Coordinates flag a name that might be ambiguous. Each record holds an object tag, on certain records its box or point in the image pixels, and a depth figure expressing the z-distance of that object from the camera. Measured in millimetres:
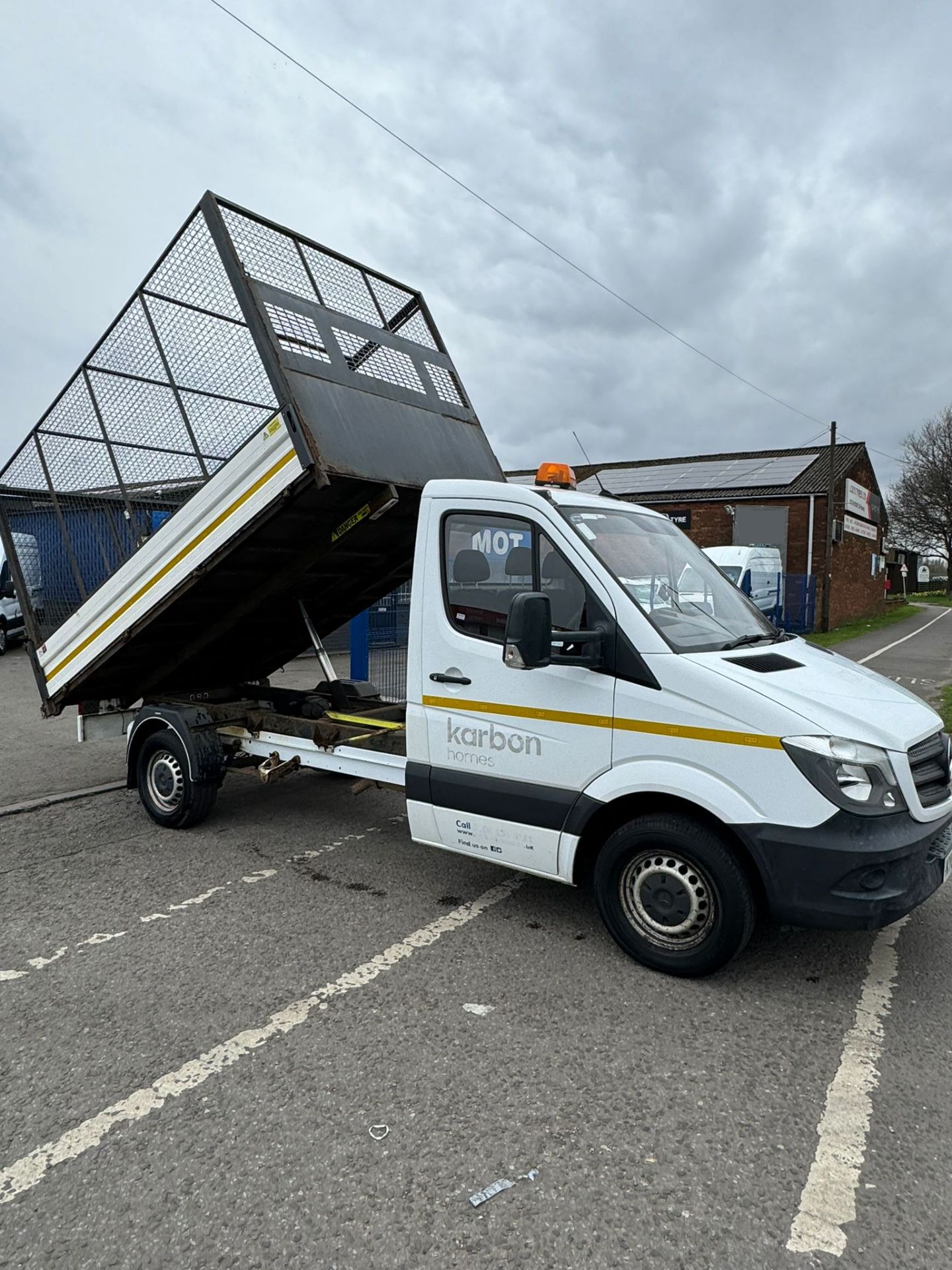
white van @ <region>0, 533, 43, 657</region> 6332
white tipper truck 3520
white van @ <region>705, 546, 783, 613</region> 20703
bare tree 54094
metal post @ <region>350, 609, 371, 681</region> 9773
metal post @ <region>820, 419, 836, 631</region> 27828
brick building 29734
